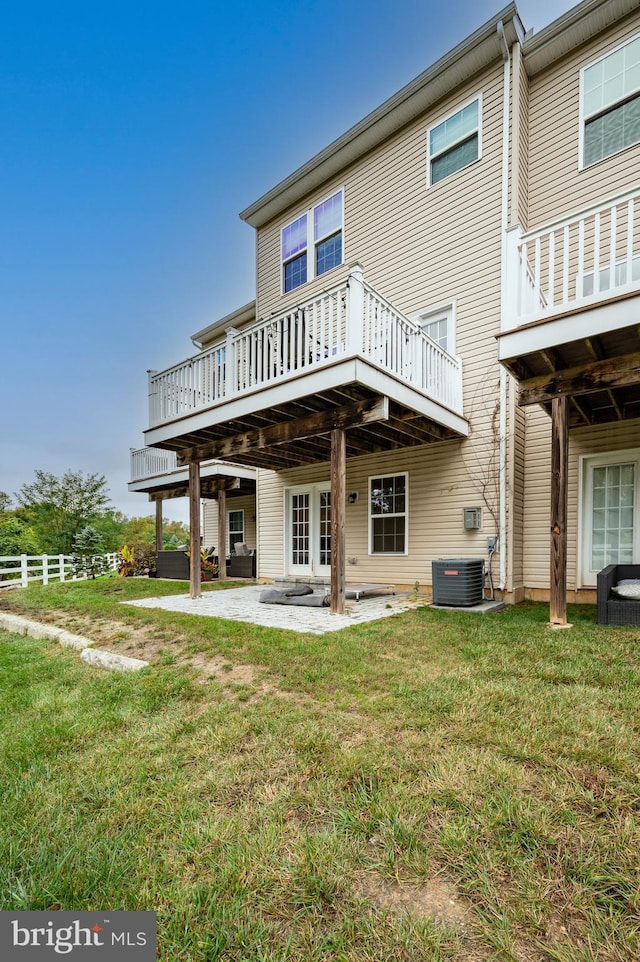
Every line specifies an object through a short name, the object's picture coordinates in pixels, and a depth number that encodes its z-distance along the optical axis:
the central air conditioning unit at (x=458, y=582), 6.02
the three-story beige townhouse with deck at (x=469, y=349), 4.91
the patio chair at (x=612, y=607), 4.68
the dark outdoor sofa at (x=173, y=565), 11.95
